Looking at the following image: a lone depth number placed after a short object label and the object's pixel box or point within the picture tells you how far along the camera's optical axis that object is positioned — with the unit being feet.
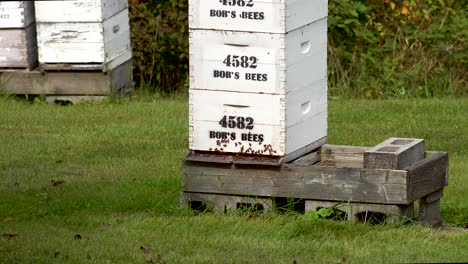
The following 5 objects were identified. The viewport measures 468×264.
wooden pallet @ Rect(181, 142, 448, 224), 36.89
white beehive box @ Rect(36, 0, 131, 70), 64.55
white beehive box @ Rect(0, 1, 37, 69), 65.56
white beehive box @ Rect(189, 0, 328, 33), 37.60
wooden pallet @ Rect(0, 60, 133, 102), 65.64
